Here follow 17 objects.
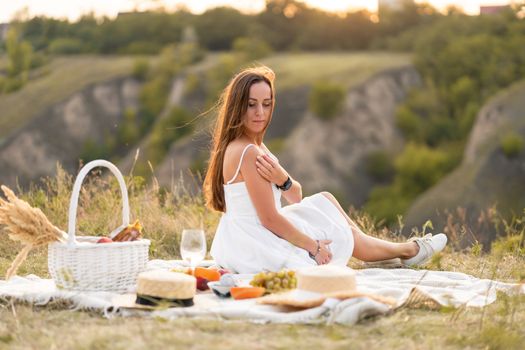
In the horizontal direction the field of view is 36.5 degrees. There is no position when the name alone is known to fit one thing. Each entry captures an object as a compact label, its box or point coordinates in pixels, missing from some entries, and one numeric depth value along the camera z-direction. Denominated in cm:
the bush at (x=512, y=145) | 3641
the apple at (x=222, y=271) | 495
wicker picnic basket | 431
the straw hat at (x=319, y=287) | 391
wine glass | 473
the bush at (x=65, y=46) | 6412
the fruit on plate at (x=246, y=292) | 432
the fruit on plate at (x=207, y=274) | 470
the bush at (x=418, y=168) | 4712
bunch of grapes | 440
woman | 505
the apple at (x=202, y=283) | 464
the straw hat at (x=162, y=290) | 402
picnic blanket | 380
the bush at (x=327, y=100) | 4909
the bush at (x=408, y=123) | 5044
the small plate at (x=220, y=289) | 444
